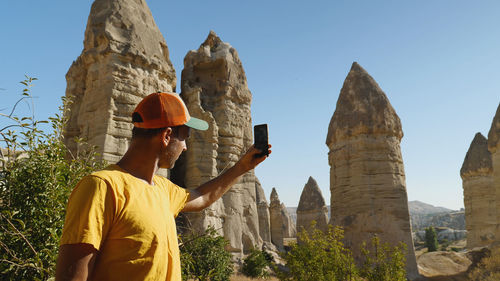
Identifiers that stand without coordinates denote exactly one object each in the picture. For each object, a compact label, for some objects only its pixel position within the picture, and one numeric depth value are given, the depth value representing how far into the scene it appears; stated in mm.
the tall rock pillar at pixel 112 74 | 8312
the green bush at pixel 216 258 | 8055
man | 1271
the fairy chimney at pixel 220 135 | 11219
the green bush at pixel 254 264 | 11555
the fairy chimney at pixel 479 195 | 23172
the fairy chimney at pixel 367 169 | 13633
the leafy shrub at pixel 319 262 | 7305
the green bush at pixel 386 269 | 7580
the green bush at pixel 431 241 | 31578
